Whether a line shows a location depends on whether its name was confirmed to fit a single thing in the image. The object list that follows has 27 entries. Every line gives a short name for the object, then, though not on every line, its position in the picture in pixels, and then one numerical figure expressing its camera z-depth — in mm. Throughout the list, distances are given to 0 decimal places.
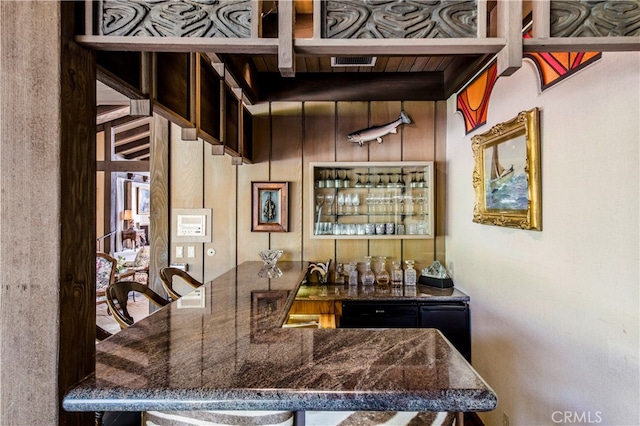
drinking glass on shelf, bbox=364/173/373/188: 3355
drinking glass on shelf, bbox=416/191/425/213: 3309
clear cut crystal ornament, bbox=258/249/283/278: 2555
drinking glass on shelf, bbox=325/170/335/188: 3320
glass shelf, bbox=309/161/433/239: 3295
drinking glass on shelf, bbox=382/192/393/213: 3352
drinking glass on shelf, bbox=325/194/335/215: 3357
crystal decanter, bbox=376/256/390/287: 3281
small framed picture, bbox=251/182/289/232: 3336
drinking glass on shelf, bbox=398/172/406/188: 3328
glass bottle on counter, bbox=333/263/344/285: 3367
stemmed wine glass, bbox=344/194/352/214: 3348
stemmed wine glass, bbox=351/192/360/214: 3342
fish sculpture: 3229
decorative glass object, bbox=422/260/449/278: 3196
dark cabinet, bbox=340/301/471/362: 2867
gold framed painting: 1863
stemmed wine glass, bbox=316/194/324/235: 3317
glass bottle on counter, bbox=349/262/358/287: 3262
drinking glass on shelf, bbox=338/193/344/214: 3352
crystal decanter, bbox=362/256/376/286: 3270
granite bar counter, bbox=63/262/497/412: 875
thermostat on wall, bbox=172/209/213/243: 3346
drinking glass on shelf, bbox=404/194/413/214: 3340
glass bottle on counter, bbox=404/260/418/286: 3281
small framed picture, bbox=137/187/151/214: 10477
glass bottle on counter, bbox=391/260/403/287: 3291
